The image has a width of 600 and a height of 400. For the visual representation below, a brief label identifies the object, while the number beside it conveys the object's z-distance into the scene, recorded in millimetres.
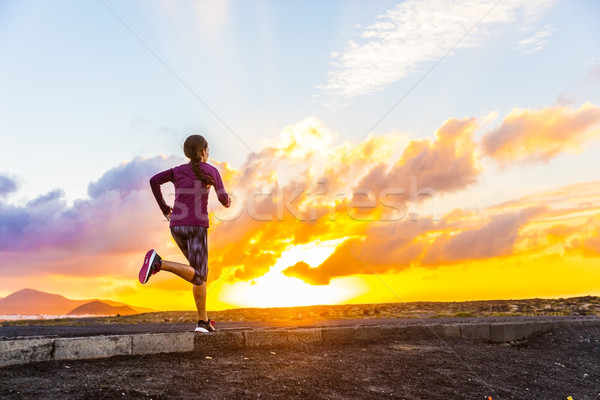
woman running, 6926
